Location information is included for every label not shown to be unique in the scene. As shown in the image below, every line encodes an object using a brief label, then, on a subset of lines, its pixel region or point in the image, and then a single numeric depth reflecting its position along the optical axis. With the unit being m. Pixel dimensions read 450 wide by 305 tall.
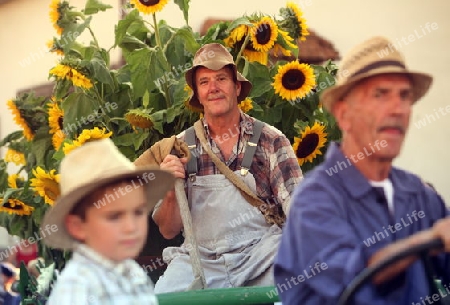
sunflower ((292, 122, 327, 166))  8.91
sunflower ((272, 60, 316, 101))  8.80
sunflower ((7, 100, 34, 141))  10.35
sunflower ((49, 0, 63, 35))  10.21
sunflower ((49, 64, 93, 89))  9.12
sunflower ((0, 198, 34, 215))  9.97
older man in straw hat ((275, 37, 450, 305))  3.70
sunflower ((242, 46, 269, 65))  9.38
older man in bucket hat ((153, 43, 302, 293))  7.13
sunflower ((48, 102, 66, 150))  9.80
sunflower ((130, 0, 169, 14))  8.96
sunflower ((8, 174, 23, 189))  10.37
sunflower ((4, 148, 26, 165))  10.95
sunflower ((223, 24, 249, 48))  9.29
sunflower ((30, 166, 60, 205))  8.71
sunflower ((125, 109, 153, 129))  8.75
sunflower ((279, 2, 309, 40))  9.91
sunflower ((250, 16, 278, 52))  9.16
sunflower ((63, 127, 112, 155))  8.17
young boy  3.86
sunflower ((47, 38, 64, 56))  10.12
